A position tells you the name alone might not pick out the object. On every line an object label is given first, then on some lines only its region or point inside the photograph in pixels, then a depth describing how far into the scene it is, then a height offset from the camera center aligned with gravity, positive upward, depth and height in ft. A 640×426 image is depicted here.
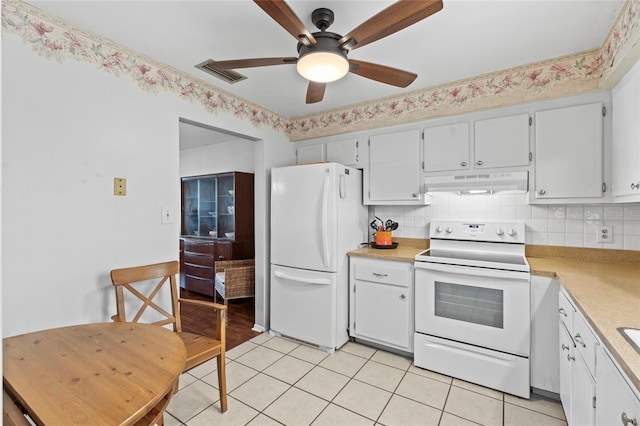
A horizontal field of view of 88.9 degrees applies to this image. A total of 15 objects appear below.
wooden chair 6.38 -2.08
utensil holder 10.00 -0.92
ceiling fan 4.51 +2.74
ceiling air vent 7.71 +3.42
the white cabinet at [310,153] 11.32 +1.98
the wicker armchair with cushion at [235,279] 12.38 -2.70
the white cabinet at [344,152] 10.57 +1.91
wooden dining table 3.36 -1.98
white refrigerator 9.21 -1.13
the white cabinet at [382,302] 8.61 -2.58
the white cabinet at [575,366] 4.54 -2.52
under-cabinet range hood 7.82 +0.65
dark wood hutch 14.28 -0.77
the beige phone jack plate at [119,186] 6.90 +0.51
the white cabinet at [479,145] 8.02 +1.67
